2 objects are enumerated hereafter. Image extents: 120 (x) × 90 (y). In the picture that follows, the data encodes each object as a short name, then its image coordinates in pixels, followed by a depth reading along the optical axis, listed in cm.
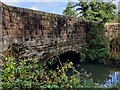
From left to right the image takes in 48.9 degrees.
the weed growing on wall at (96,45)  526
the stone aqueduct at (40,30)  256
